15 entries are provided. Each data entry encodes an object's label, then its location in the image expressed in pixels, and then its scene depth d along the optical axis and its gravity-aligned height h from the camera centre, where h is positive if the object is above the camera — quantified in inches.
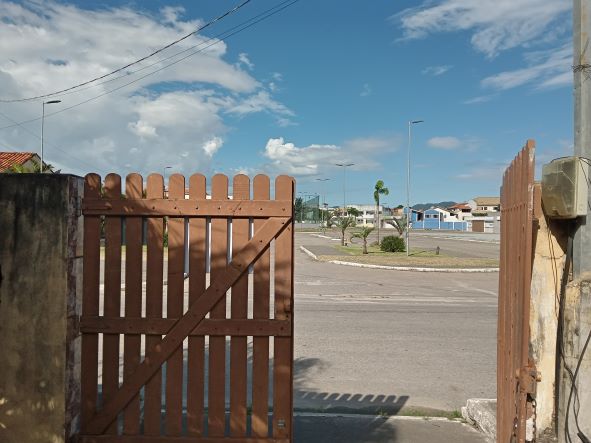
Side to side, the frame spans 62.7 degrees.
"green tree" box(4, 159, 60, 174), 905.9 +127.1
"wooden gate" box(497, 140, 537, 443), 105.3 -19.7
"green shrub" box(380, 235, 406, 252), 1200.2 -58.3
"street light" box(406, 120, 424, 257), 1060.2 -6.0
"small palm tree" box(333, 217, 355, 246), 1353.3 -3.3
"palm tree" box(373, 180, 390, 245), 1605.6 +101.8
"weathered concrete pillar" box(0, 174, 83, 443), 132.8 -26.7
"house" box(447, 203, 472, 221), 4624.5 +116.2
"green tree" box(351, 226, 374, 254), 1103.9 -30.6
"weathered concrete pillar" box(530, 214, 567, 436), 124.0 -22.8
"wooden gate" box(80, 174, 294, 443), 134.3 -23.8
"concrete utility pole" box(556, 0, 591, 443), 110.0 -17.1
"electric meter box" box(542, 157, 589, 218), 109.3 +8.4
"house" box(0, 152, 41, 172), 1457.9 +179.5
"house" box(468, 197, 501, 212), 4769.9 +193.9
